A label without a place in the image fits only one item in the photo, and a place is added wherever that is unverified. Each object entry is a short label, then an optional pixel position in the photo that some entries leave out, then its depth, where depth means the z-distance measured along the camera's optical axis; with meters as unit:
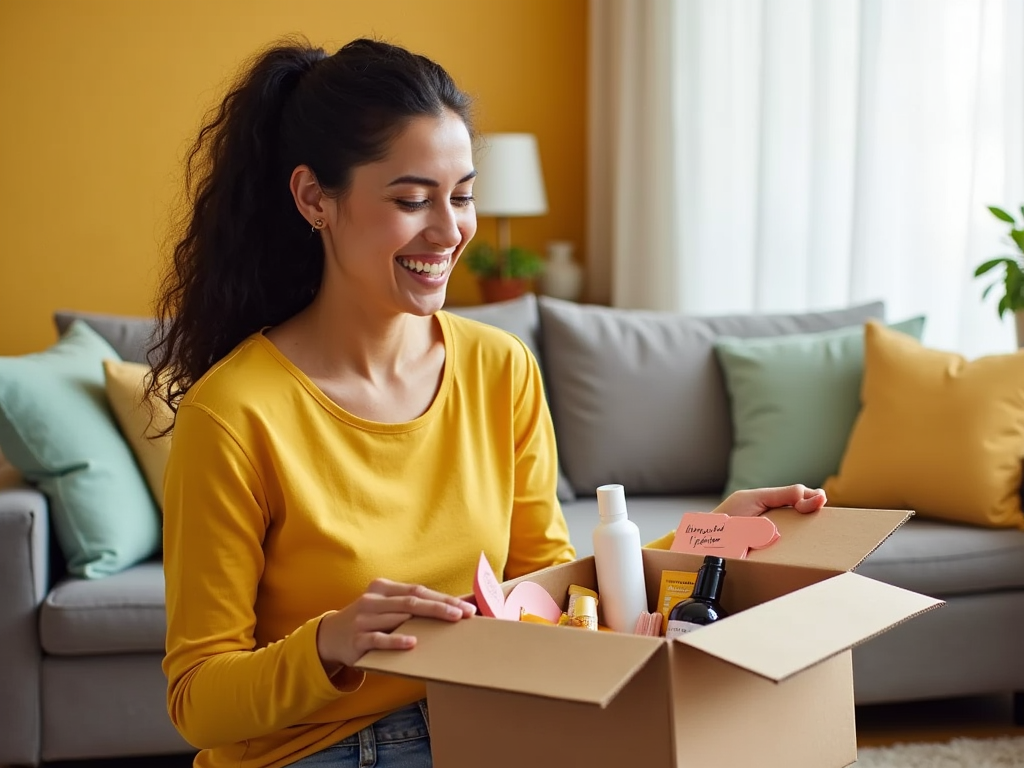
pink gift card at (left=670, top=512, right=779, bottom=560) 1.07
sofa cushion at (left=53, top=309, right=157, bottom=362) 2.84
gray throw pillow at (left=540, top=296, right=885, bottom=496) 2.96
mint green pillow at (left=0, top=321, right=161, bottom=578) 2.37
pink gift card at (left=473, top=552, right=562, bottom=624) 0.92
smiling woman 1.13
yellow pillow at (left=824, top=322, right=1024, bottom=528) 2.55
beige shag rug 2.41
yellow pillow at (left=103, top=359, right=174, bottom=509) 2.49
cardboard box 0.77
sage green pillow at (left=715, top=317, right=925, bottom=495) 2.81
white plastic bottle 1.07
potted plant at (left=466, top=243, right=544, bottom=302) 4.16
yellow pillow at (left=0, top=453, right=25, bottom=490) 2.45
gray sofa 2.32
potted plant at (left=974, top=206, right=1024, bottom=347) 2.69
